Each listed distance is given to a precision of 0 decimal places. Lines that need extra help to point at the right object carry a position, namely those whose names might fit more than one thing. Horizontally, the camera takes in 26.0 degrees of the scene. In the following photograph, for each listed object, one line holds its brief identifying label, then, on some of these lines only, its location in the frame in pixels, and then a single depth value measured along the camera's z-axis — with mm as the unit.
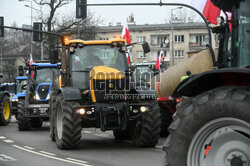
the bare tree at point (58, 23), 54969
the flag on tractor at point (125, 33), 26223
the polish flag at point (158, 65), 26669
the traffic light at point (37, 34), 32094
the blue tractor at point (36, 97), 19875
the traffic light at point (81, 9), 26672
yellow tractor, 12445
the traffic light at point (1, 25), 31391
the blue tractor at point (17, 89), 27486
